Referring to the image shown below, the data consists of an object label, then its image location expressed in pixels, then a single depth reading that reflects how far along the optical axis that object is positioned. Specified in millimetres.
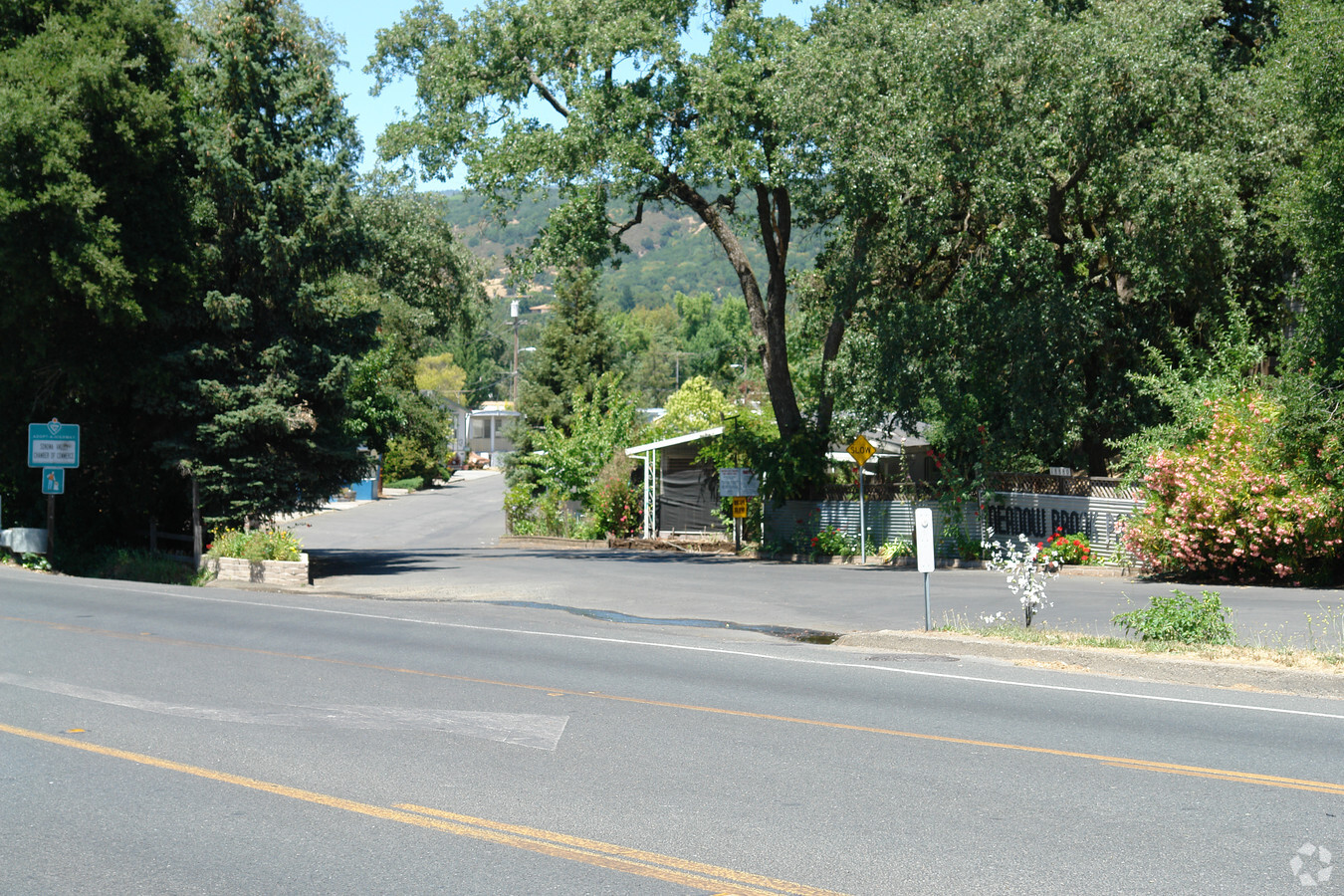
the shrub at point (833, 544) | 29828
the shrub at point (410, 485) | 72188
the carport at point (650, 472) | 36406
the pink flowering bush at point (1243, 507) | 19094
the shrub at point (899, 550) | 28234
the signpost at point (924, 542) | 14016
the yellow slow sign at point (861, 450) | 27641
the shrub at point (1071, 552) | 24281
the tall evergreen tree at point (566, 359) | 54906
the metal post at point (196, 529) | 23881
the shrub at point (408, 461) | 72812
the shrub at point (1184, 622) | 11883
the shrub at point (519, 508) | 41469
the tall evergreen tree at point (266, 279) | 23359
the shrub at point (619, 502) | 37719
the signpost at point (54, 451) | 23625
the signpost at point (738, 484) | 32312
